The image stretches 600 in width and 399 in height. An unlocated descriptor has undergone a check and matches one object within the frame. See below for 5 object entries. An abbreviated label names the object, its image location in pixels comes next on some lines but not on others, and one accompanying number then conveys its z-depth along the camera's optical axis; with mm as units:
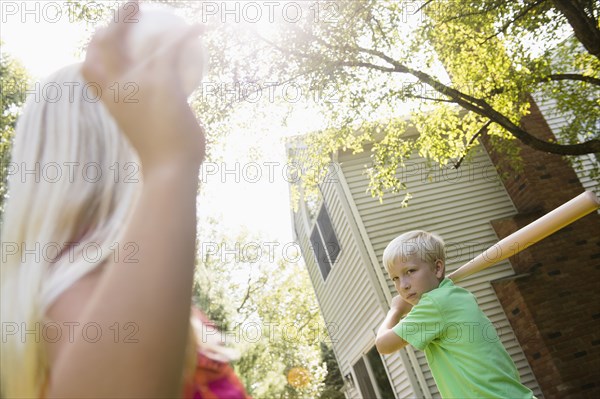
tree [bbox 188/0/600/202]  10297
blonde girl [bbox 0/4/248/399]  530
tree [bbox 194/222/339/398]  31594
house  10531
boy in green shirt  2896
